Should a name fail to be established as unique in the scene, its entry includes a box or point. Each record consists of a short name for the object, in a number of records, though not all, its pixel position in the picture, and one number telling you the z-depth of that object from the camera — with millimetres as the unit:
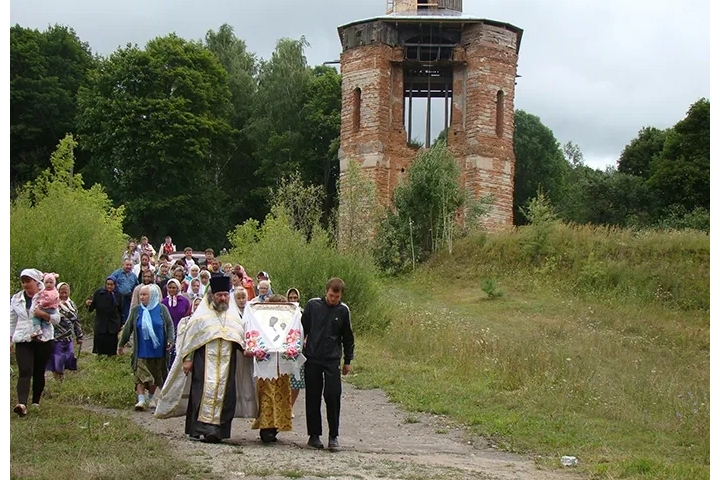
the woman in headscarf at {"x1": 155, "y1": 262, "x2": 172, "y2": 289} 15852
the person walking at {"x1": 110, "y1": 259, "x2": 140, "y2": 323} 15883
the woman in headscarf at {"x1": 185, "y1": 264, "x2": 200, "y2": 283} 16125
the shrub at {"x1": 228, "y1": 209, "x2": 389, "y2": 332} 20703
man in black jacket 9766
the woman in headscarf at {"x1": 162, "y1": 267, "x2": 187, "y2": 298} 15120
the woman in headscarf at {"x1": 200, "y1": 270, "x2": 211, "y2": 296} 15585
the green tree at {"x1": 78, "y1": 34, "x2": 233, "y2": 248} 42781
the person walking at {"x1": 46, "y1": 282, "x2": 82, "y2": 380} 12773
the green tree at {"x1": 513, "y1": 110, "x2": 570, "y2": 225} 60031
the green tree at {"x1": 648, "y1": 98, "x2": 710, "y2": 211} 45375
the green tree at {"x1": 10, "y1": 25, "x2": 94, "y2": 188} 46812
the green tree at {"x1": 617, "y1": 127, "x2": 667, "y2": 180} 54250
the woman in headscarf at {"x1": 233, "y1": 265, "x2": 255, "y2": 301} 15831
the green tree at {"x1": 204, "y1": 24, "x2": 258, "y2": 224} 51688
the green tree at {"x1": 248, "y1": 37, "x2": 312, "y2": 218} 49688
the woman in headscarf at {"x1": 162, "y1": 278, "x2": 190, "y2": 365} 12969
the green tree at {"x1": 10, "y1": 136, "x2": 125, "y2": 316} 19672
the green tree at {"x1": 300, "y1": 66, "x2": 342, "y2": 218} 49750
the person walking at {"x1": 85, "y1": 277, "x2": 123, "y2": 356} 15109
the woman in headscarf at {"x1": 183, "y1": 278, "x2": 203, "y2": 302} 15617
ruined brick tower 39375
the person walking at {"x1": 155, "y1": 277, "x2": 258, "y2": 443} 9773
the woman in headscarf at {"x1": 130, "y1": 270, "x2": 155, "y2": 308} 12336
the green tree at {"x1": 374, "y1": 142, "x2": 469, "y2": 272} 34562
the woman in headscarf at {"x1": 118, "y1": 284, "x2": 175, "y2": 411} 11906
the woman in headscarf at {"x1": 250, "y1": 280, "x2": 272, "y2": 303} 13836
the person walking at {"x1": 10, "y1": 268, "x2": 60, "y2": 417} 10508
